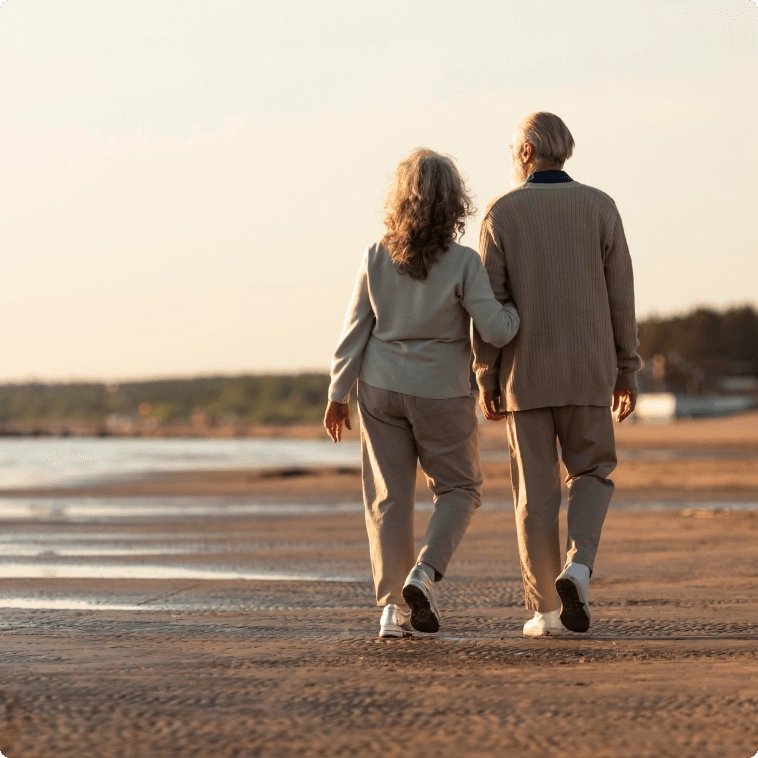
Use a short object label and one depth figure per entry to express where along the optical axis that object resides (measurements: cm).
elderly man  973
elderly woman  960
